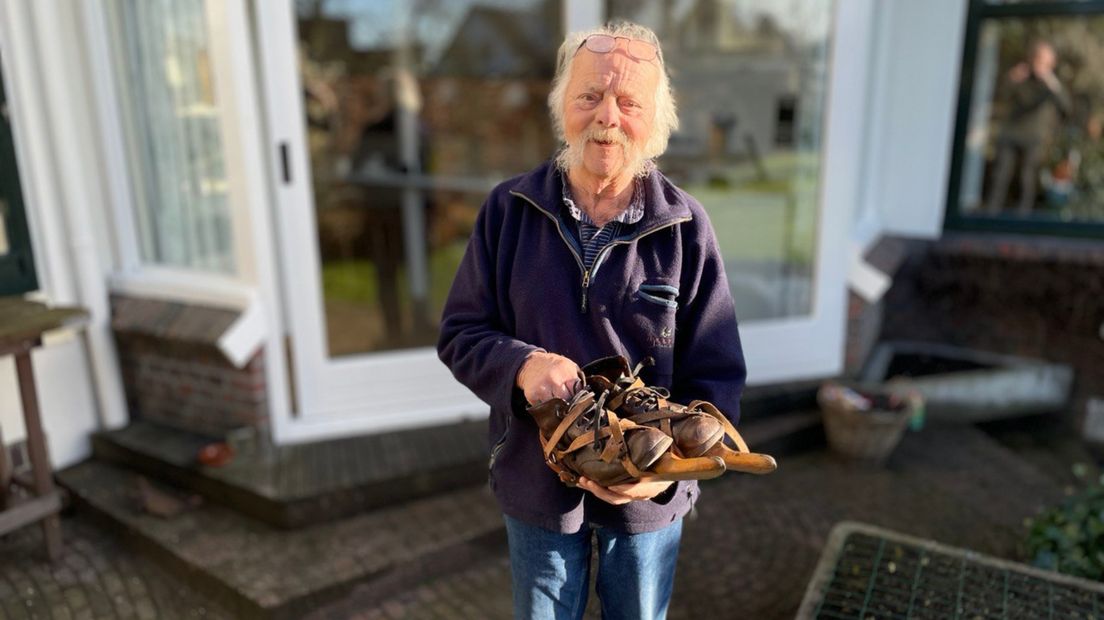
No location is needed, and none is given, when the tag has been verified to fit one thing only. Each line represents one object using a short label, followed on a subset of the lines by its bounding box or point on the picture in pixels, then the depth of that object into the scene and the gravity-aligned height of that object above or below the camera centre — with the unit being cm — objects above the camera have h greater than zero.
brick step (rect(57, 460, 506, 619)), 271 -158
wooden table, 272 -108
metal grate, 253 -160
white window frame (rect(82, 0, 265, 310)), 305 -28
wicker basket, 378 -154
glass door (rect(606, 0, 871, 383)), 411 -24
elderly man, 156 -38
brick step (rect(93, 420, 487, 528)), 306 -143
